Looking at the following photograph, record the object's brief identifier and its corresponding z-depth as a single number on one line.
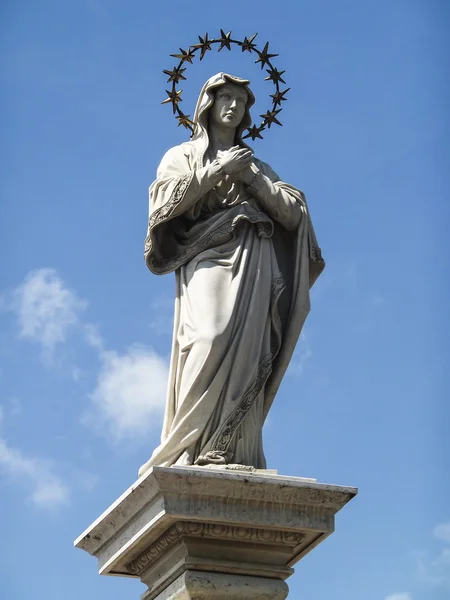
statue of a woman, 15.97
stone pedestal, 14.94
